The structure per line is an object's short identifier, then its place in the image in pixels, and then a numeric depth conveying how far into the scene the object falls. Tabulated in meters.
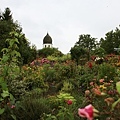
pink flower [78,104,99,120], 0.66
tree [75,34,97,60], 27.93
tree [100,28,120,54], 18.41
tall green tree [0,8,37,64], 10.54
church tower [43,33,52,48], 31.81
